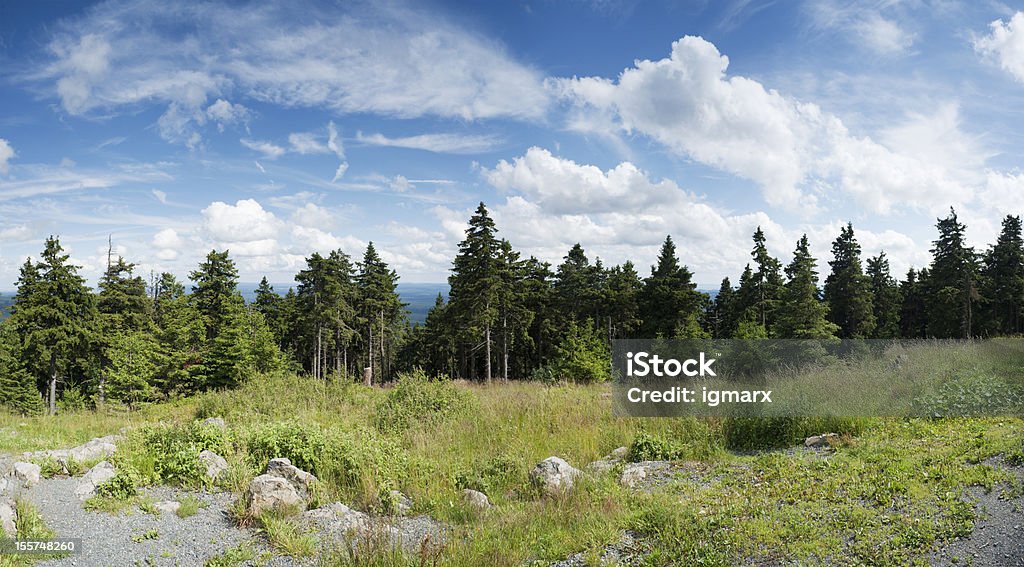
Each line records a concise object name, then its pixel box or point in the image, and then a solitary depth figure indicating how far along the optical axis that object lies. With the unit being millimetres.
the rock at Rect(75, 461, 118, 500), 6461
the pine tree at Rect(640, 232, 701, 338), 33156
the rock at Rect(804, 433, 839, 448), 7859
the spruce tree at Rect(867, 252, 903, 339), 40844
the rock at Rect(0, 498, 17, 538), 5121
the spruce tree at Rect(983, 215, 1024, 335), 34906
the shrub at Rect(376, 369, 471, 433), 10906
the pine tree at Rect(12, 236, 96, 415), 26312
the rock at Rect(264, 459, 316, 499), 6852
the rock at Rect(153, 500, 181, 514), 6090
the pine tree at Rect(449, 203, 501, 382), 29203
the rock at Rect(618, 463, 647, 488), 6995
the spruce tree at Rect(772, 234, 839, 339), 23141
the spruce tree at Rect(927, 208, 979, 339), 33219
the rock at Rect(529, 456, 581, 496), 6746
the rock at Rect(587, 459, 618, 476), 7475
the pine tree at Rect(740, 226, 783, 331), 30203
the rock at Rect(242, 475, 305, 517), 6102
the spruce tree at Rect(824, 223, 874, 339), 34750
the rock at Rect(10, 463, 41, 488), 6811
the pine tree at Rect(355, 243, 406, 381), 41438
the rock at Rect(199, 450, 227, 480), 7156
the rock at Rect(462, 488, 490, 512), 6469
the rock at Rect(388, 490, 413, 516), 6563
